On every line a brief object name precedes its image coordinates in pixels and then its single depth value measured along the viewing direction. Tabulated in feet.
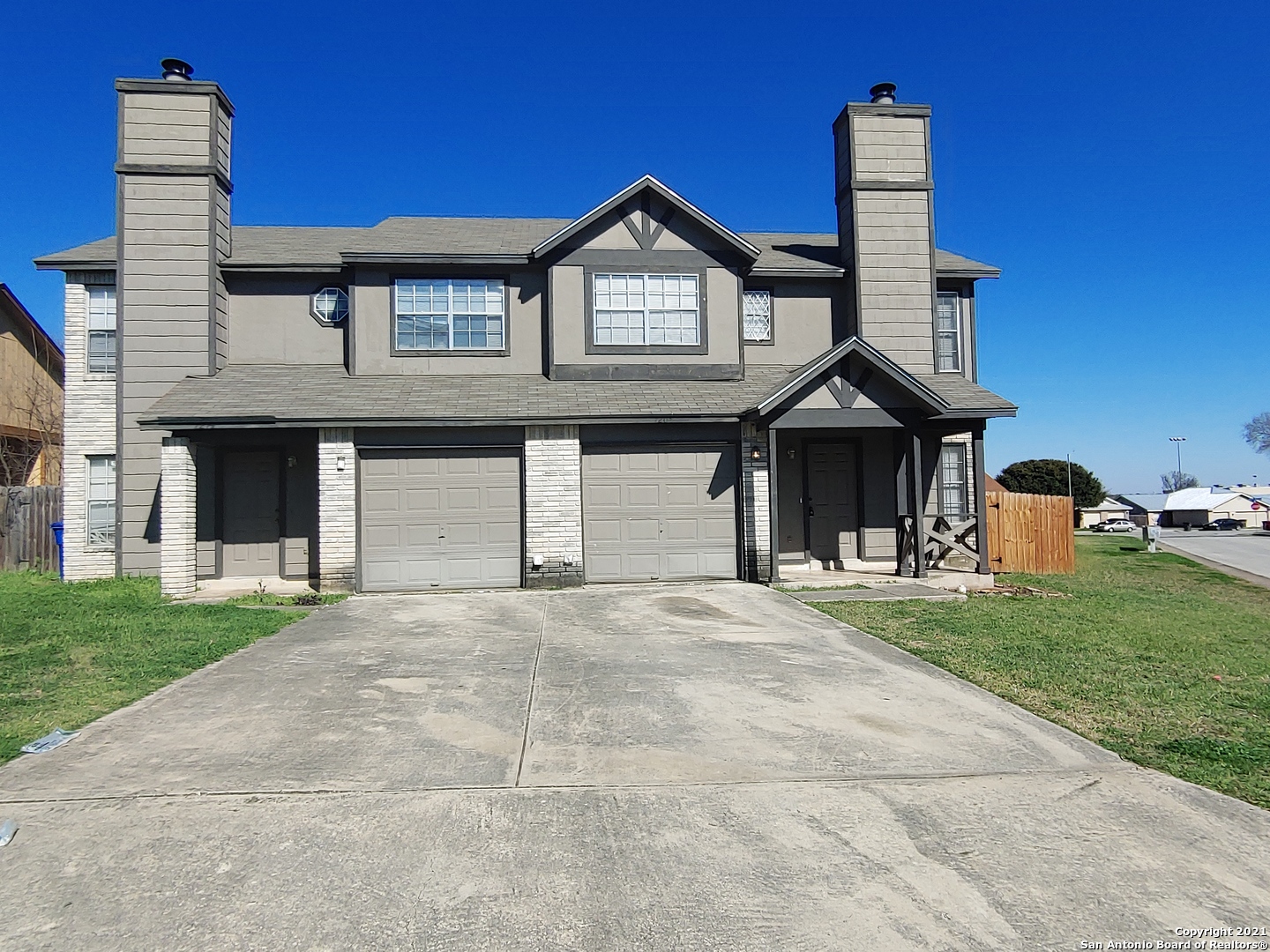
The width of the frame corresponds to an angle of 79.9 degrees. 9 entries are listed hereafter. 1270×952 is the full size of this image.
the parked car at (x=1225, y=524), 225.76
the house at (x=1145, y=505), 268.21
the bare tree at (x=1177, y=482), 384.27
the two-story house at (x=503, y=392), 42.47
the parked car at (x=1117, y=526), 197.63
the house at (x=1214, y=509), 266.77
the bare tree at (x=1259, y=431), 268.82
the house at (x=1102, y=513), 238.07
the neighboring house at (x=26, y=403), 79.77
